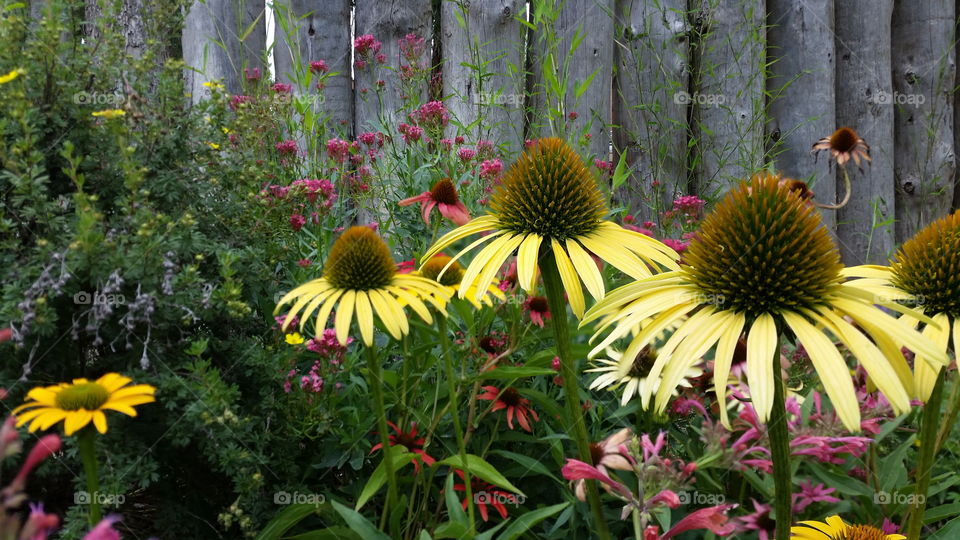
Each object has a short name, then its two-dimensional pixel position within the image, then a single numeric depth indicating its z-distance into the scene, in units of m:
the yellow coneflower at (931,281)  0.25
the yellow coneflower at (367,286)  0.31
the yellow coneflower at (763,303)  0.22
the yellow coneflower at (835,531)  0.28
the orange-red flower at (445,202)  0.41
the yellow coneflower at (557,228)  0.29
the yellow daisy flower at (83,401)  0.25
